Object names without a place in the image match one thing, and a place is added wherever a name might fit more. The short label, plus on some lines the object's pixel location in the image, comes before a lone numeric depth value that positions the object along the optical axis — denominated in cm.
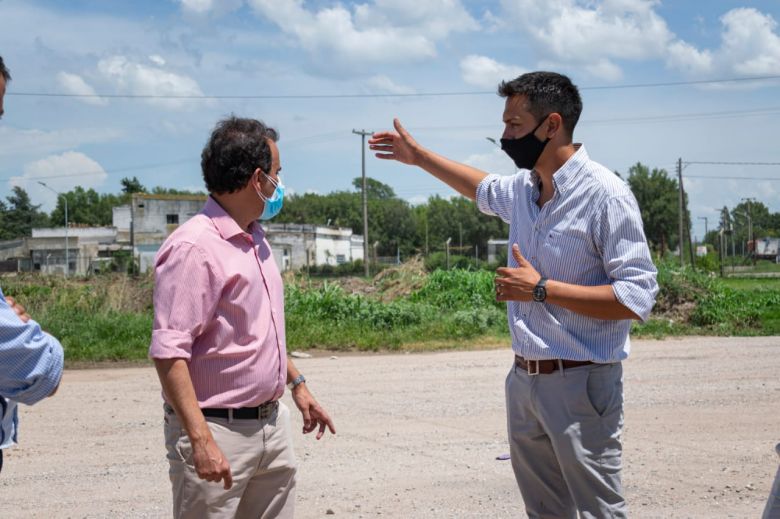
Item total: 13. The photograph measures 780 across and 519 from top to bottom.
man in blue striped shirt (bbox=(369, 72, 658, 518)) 360
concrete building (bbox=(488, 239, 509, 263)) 8309
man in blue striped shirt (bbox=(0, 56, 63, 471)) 264
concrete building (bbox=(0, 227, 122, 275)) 7006
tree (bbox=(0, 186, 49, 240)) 11748
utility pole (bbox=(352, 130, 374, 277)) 5436
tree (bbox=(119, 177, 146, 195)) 11213
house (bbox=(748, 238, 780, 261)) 10812
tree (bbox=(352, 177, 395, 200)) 16875
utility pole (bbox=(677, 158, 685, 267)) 5926
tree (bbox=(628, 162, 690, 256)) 8781
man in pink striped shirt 340
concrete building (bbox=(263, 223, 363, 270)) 7150
